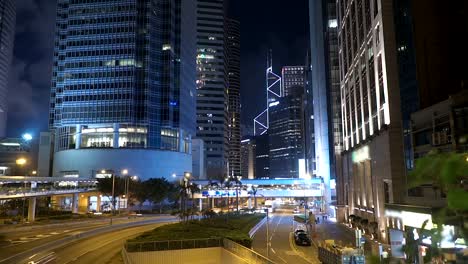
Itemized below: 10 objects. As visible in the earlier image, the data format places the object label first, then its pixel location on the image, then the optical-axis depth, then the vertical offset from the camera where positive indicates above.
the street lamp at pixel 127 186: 111.72 +1.62
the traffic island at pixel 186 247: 45.54 -6.25
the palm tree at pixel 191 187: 94.49 +1.06
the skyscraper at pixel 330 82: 110.56 +32.55
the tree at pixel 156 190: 125.06 +0.53
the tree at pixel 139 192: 122.31 -0.05
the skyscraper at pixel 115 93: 145.75 +35.24
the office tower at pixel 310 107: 176.16 +37.82
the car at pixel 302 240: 56.16 -6.58
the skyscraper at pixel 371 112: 55.09 +12.60
